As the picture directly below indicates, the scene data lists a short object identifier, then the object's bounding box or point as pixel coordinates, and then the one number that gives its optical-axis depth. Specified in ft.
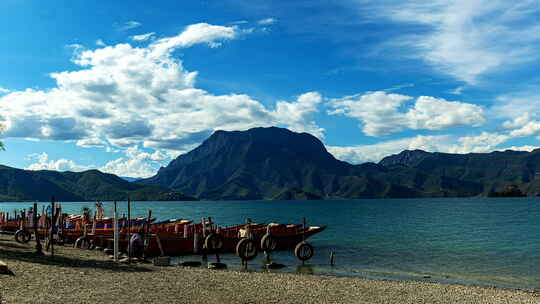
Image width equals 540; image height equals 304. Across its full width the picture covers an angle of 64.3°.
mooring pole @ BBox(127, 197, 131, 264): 90.38
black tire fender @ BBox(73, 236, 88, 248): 128.98
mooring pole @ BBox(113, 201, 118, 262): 96.68
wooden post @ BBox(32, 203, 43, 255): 94.63
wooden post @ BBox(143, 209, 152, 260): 109.30
